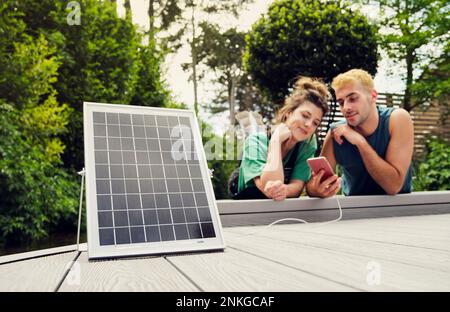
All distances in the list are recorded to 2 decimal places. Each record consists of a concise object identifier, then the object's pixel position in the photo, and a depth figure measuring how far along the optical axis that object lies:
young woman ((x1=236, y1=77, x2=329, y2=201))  2.37
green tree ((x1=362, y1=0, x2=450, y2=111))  7.90
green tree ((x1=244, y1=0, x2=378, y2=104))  5.25
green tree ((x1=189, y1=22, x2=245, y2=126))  14.50
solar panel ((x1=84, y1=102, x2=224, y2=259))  1.12
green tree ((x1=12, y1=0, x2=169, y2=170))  5.53
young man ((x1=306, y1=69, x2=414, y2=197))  2.43
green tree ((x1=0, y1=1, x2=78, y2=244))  4.30
